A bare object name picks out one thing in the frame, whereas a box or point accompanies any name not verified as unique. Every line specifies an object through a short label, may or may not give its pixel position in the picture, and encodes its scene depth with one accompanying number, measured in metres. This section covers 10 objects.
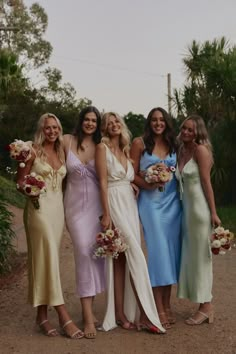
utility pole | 35.30
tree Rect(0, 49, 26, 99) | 21.77
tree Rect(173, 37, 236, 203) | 15.28
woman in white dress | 5.17
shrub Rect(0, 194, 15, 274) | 7.97
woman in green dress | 5.45
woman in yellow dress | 5.07
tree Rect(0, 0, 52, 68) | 38.66
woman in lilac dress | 5.20
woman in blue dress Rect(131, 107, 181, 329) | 5.40
